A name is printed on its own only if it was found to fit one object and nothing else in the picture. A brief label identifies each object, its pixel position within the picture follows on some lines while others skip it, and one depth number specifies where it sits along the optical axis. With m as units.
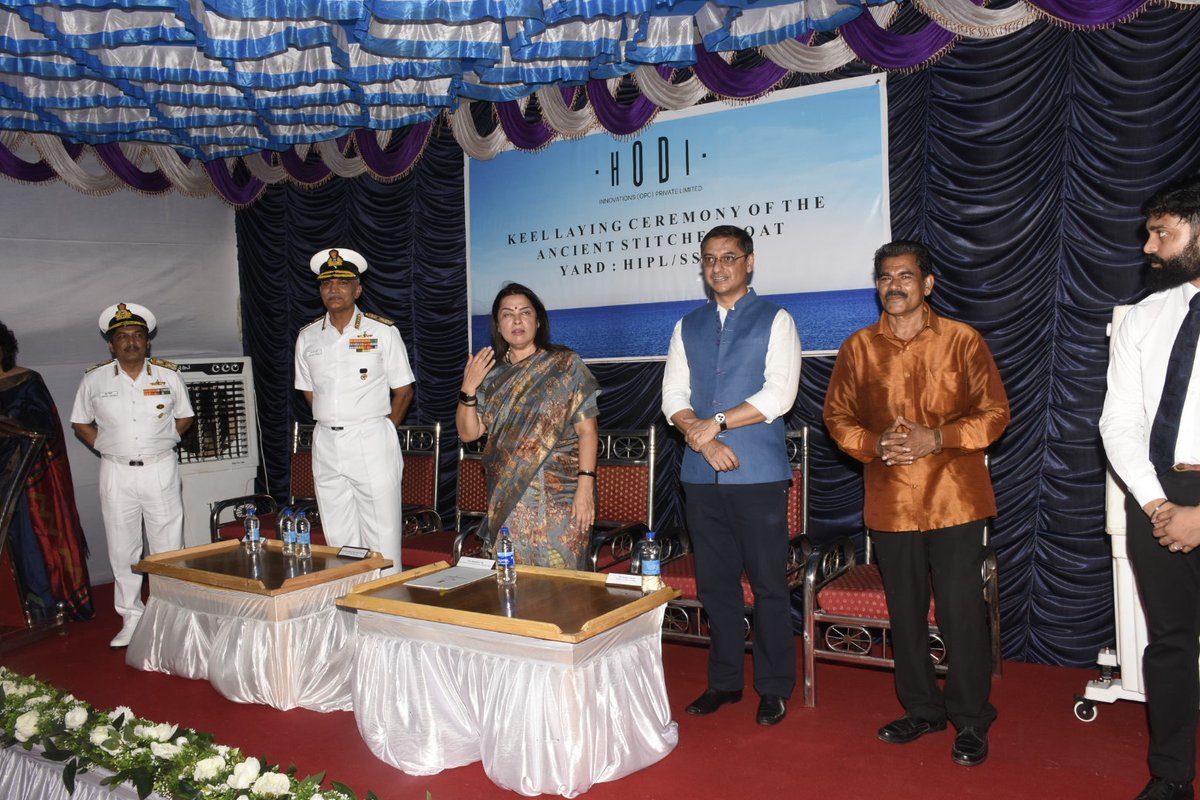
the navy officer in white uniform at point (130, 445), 4.52
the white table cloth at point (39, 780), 2.29
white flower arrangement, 2.08
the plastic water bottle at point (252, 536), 3.96
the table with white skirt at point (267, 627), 3.44
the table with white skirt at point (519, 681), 2.54
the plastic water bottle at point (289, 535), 3.91
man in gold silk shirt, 2.80
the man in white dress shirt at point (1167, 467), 2.32
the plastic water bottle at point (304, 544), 3.84
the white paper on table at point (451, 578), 3.03
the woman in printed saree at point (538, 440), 3.28
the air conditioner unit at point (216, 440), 5.89
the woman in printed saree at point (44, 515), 4.63
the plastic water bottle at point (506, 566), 3.00
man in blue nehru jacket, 3.11
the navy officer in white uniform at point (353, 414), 4.21
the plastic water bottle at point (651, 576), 2.87
